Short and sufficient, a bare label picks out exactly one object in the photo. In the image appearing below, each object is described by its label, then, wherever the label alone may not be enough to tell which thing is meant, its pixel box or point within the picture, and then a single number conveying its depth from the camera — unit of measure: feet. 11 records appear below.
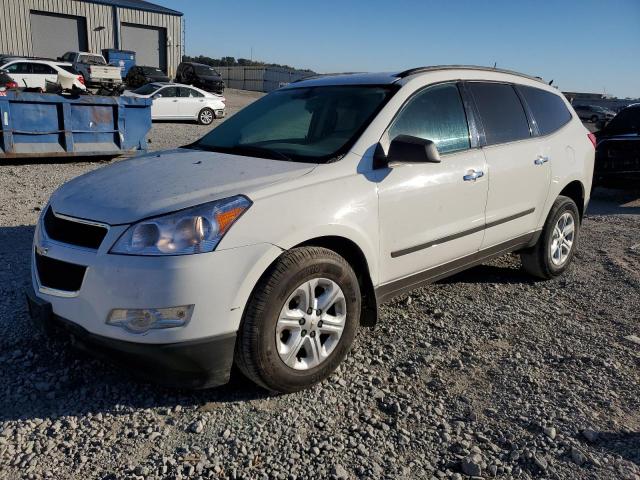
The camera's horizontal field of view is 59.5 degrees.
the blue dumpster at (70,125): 29.94
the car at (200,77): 102.17
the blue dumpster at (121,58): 116.16
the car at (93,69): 70.03
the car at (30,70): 70.11
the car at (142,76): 102.78
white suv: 8.55
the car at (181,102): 61.82
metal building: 117.94
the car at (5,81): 51.99
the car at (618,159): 29.63
